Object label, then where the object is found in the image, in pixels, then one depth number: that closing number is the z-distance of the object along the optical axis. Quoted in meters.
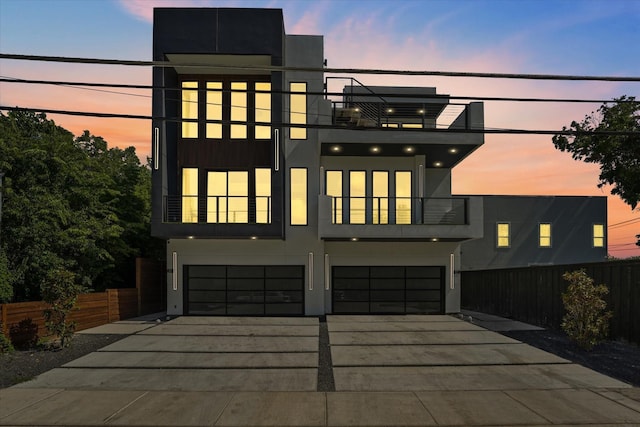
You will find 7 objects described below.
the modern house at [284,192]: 17.23
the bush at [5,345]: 10.79
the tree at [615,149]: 16.88
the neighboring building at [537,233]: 29.27
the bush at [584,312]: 11.49
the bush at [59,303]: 11.56
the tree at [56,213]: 14.20
